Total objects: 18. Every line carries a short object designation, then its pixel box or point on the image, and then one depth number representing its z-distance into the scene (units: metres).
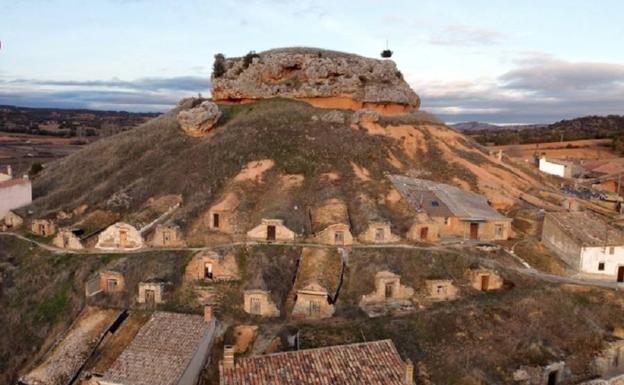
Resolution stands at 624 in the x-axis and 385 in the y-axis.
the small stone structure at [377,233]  46.84
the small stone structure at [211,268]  41.84
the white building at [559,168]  87.00
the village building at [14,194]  56.25
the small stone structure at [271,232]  46.50
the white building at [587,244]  44.84
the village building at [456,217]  50.22
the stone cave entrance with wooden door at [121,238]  46.91
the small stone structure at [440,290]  40.66
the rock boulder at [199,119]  63.00
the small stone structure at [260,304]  38.28
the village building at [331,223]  46.19
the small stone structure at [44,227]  52.03
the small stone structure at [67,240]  47.81
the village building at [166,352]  28.33
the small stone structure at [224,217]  48.56
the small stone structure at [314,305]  38.69
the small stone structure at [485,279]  42.03
